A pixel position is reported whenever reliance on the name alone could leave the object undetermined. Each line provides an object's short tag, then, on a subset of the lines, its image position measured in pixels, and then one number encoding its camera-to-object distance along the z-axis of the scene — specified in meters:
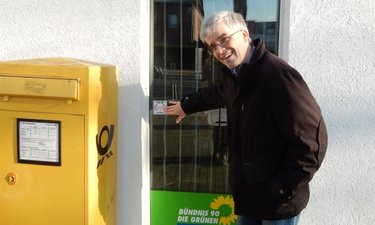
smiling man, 1.99
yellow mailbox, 2.35
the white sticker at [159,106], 3.03
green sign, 3.06
